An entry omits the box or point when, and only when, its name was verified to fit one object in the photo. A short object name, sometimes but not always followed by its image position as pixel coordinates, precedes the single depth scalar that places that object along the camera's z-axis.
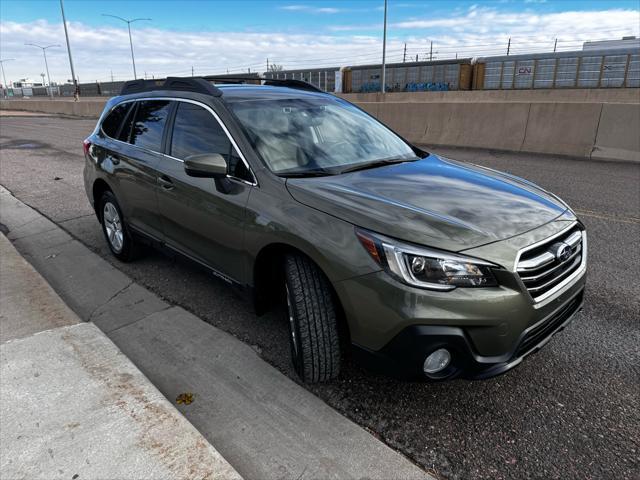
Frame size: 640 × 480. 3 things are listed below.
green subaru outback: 2.20
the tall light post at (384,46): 29.48
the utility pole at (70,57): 38.50
